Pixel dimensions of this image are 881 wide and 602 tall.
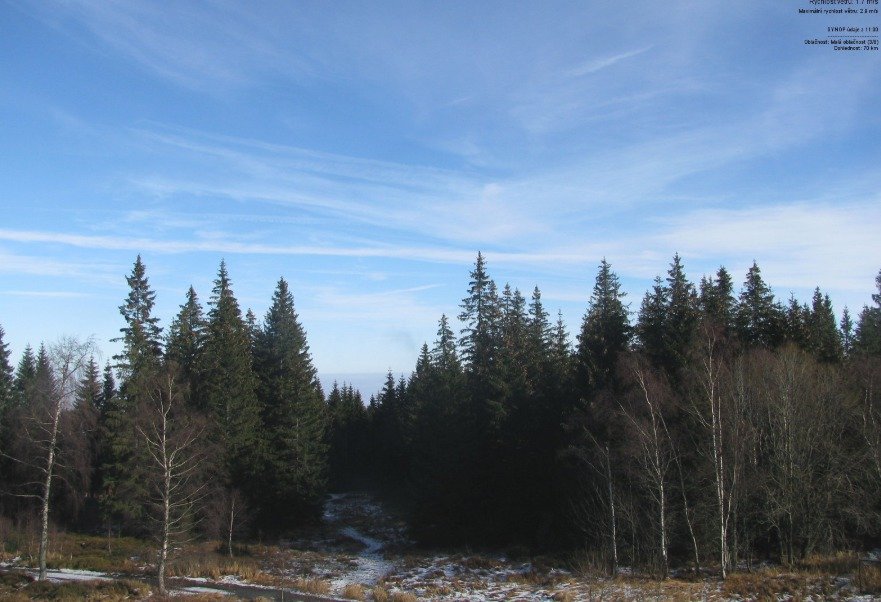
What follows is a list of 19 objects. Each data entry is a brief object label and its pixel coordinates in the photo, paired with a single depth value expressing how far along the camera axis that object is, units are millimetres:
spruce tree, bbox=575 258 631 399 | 36406
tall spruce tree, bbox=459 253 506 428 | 44516
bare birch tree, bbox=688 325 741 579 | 26953
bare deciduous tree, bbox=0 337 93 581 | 30453
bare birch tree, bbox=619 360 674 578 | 27672
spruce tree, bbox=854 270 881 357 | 43450
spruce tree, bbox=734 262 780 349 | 37906
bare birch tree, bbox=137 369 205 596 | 38250
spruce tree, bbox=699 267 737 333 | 38375
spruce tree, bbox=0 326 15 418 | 55781
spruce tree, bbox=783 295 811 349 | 36438
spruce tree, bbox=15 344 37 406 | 59031
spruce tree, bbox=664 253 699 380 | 33656
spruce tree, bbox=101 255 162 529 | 43438
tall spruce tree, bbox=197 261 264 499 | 47125
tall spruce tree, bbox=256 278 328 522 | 49016
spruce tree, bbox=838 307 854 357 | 64869
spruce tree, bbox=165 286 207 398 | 49312
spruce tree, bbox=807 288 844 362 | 37281
